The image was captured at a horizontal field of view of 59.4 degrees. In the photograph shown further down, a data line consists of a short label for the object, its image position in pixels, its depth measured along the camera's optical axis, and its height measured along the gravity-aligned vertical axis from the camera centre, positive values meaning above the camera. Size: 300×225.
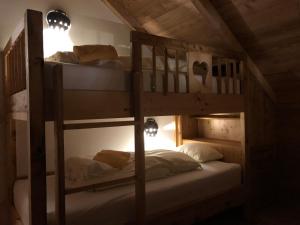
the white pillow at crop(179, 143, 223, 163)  3.04 -0.46
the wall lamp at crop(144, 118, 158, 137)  3.36 -0.16
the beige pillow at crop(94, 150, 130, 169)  2.33 -0.39
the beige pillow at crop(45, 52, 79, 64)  2.06 +0.48
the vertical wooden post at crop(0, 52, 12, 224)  2.61 -0.42
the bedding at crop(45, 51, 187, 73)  1.96 +0.47
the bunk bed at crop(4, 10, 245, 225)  1.61 +0.09
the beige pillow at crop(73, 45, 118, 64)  2.14 +0.52
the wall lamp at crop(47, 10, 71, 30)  2.77 +1.03
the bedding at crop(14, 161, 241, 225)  1.82 -0.65
